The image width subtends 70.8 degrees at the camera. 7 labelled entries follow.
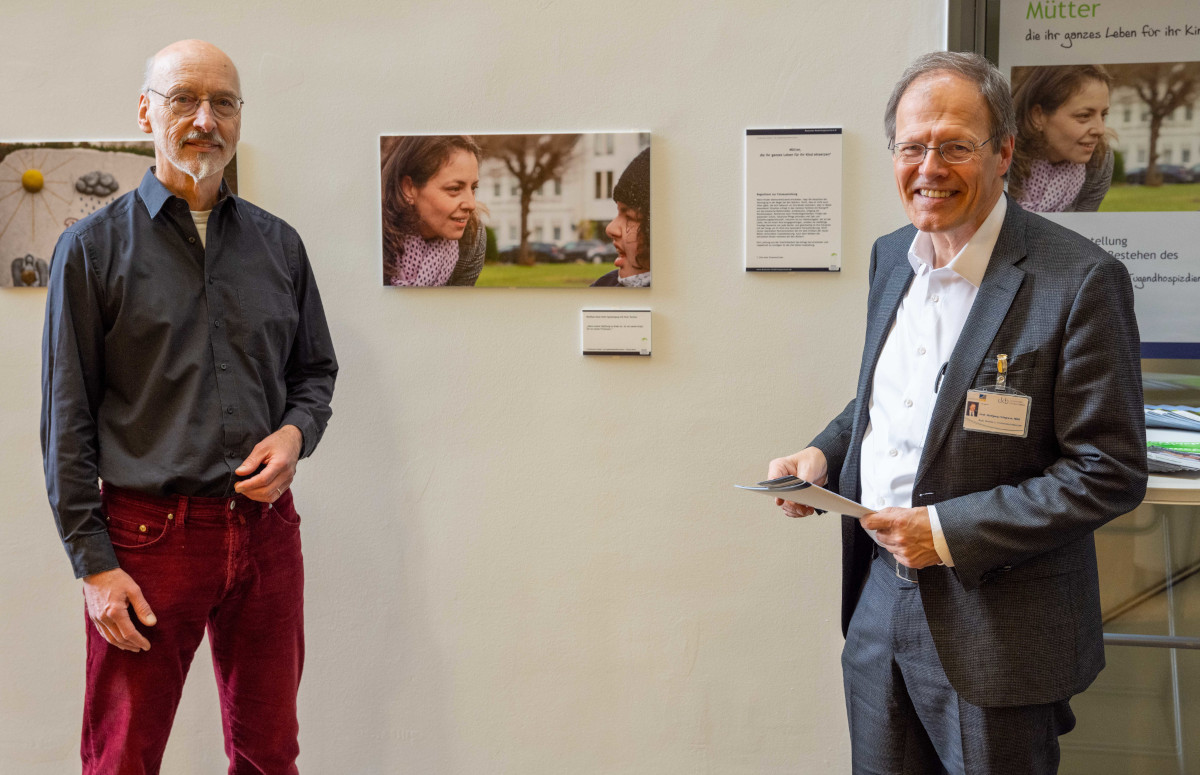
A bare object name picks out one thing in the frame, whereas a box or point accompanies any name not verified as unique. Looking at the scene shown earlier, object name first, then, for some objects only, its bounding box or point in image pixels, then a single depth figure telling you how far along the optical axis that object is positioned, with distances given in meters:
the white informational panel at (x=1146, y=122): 1.98
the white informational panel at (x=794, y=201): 2.04
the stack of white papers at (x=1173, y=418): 1.85
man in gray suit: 1.24
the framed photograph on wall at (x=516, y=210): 2.11
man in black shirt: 1.52
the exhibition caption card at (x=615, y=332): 2.12
